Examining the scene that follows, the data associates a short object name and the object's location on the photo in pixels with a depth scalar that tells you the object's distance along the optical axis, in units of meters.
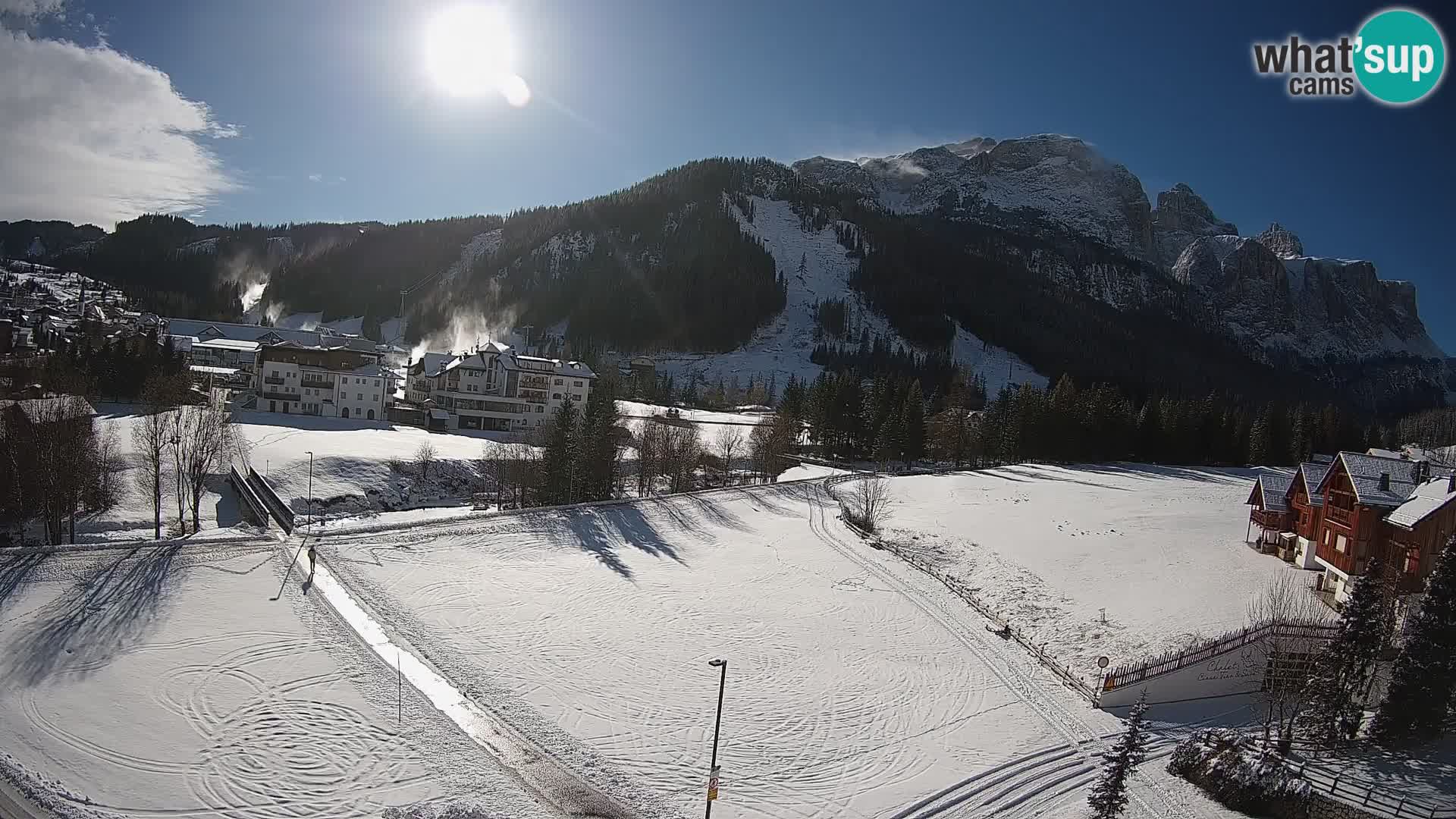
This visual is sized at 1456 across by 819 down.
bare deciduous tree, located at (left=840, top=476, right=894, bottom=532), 47.34
